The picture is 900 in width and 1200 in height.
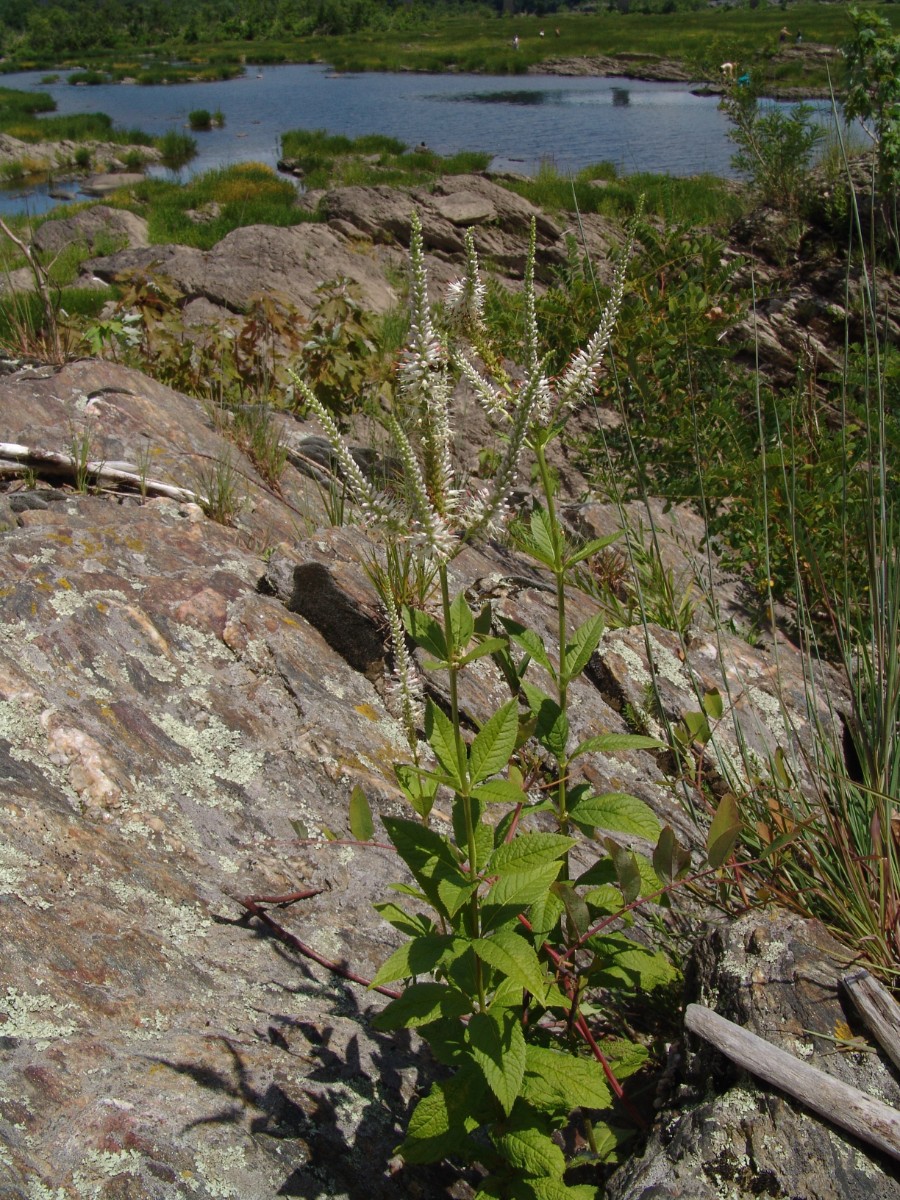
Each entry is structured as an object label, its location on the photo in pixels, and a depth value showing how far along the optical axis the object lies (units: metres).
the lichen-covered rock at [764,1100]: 1.63
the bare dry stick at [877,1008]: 1.78
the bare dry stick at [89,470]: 4.01
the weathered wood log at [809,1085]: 1.63
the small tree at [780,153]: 9.85
